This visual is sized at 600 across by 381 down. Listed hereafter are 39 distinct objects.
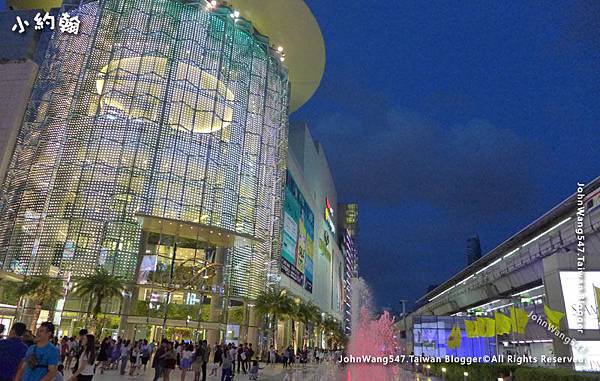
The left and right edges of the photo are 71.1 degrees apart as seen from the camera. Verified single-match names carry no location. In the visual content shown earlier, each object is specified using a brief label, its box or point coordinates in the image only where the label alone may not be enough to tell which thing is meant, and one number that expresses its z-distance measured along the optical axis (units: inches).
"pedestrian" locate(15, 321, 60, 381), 209.6
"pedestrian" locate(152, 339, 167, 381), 569.5
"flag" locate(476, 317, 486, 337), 1014.4
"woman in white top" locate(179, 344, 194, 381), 765.6
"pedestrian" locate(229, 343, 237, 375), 1038.4
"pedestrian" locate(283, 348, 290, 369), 1300.6
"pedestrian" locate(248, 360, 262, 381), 835.1
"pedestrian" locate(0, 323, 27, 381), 218.1
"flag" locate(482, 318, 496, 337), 971.9
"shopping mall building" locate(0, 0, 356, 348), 1205.1
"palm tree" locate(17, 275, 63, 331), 1070.4
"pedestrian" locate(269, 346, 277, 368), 1456.8
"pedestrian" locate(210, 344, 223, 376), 866.8
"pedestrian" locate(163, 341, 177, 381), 561.3
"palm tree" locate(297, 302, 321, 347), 1789.1
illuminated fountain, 1208.9
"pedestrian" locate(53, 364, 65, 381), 255.9
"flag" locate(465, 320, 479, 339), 1076.4
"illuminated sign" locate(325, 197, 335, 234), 3550.2
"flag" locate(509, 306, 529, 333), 926.4
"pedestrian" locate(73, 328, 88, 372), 380.5
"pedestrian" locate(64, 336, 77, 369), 837.0
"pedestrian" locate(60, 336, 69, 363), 794.5
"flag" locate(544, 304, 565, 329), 775.1
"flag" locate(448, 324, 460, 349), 1216.7
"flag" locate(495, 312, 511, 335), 910.4
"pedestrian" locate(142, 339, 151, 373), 940.0
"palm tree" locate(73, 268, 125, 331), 1079.6
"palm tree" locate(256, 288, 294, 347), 1449.3
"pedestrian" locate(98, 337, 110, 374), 593.9
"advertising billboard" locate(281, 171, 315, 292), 2001.7
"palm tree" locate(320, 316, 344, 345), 2802.7
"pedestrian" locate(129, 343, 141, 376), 792.0
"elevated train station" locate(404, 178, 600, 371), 807.1
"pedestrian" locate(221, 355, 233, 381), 673.6
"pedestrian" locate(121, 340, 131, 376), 796.6
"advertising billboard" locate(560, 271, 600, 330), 815.3
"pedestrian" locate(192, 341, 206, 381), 675.4
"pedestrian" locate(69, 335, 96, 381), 320.2
